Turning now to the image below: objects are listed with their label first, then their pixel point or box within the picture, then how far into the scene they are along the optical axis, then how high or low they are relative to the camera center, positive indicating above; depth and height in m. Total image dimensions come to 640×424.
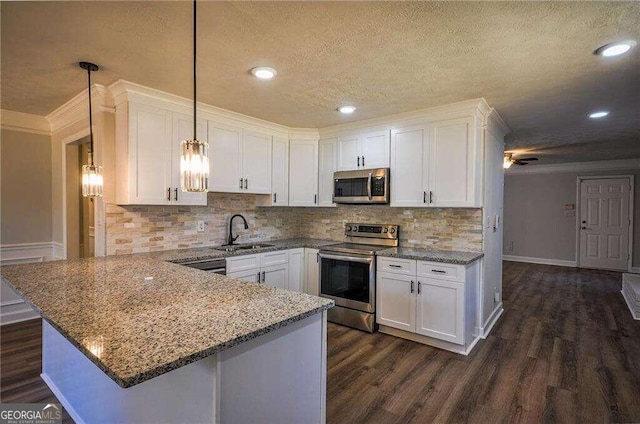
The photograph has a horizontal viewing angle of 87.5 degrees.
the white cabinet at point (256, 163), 3.85 +0.53
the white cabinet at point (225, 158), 3.50 +0.53
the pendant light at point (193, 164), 1.72 +0.22
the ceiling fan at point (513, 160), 5.66 +0.85
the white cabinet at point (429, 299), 3.02 -0.88
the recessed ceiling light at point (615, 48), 2.01 +0.99
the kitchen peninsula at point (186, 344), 1.09 -0.45
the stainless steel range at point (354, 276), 3.54 -0.77
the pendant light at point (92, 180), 2.42 +0.19
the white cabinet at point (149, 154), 2.88 +0.47
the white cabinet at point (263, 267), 3.40 -0.65
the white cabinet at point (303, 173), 4.37 +0.45
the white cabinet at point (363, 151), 3.83 +0.68
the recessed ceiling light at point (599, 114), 3.47 +1.00
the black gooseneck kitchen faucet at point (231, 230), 3.95 -0.28
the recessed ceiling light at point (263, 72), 2.43 +1.00
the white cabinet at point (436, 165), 3.24 +0.44
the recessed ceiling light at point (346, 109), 3.39 +1.02
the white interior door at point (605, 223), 6.86 -0.31
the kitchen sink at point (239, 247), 3.62 -0.46
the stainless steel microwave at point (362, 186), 3.78 +0.26
